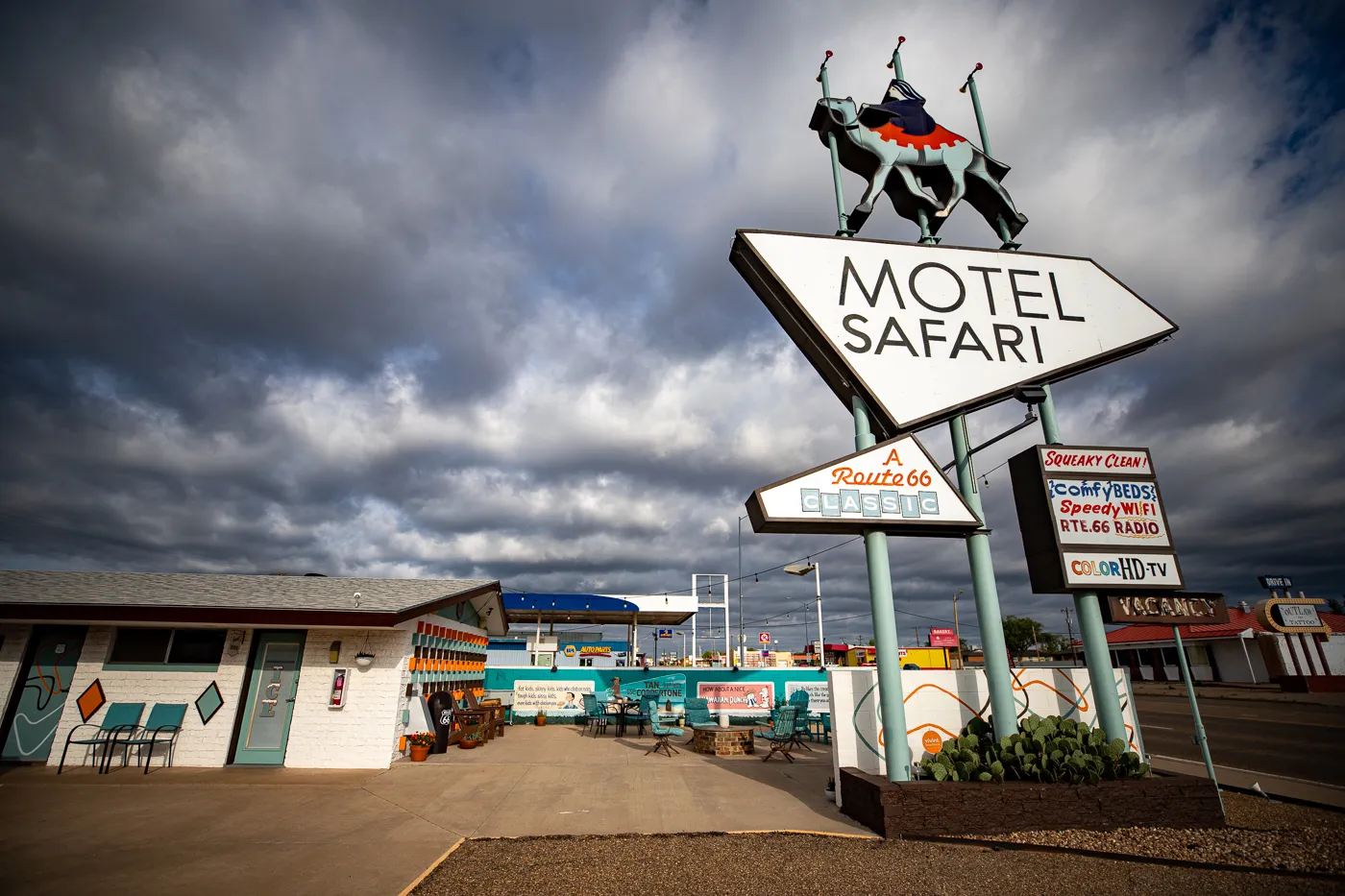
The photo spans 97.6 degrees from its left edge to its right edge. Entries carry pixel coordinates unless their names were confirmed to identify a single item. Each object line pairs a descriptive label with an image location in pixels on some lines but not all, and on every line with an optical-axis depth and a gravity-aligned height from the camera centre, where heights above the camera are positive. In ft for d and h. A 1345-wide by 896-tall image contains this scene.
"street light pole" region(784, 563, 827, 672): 68.28 +9.68
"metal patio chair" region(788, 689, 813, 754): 42.03 -4.13
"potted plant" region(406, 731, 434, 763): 37.29 -5.25
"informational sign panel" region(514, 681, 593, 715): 60.34 -3.64
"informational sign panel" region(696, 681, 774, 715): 59.67 -3.70
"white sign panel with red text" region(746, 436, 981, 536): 23.81 +6.27
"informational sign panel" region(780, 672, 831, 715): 60.80 -3.35
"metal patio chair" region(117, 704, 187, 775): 34.47 -3.92
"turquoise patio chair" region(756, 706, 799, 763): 39.27 -4.39
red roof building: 109.91 +1.15
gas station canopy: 80.28 +6.71
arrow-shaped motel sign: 26.78 +15.56
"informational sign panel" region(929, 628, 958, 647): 149.79 +4.94
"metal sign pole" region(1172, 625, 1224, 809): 24.78 -3.11
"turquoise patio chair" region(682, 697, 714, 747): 42.42 -3.75
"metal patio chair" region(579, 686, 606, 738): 51.11 -4.24
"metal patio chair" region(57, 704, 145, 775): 33.58 -3.73
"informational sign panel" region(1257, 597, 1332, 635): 104.06 +7.20
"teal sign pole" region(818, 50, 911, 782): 22.95 -0.02
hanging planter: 36.51 -0.13
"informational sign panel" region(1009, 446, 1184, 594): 26.02 +5.87
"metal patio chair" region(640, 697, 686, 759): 40.41 -5.05
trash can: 39.96 -3.86
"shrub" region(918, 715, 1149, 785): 22.24 -3.60
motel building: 34.99 -0.75
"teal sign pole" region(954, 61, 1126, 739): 25.44 -0.18
